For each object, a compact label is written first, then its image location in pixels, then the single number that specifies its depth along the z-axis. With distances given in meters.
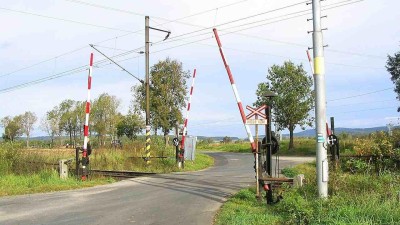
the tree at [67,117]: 71.19
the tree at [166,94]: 41.03
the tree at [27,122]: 78.81
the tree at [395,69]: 44.75
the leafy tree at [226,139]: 80.20
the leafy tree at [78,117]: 70.44
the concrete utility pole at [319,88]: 9.95
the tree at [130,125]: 58.45
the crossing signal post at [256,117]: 11.41
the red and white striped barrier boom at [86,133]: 18.77
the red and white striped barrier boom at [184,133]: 24.52
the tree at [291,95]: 43.75
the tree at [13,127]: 77.49
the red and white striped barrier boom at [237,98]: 11.56
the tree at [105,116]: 63.16
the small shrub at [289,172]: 18.11
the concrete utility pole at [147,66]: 26.67
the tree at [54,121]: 72.75
